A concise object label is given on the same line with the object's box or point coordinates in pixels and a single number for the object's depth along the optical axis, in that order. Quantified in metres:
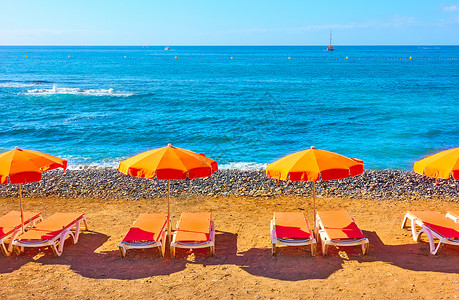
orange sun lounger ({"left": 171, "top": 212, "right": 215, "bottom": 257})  8.47
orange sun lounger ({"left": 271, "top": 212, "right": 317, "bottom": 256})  8.44
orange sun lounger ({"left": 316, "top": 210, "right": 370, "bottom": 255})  8.38
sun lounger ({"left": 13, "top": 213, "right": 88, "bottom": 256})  8.45
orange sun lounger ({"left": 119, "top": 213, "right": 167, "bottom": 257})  8.43
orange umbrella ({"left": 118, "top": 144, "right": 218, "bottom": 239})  7.91
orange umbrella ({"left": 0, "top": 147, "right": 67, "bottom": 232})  7.89
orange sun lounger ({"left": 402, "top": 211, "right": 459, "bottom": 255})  8.42
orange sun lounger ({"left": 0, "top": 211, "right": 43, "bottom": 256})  8.65
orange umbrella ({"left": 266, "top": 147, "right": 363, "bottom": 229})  7.91
